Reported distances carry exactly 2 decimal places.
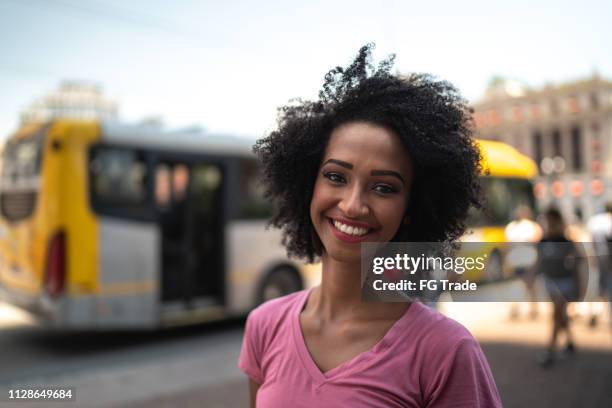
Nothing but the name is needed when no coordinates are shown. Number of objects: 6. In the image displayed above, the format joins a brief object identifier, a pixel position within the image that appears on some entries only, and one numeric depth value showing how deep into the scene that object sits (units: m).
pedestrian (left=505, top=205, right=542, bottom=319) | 8.24
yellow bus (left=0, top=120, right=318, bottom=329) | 6.77
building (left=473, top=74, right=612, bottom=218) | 48.53
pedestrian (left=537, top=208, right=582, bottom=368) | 5.86
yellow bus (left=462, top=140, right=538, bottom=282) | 12.38
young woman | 1.29
